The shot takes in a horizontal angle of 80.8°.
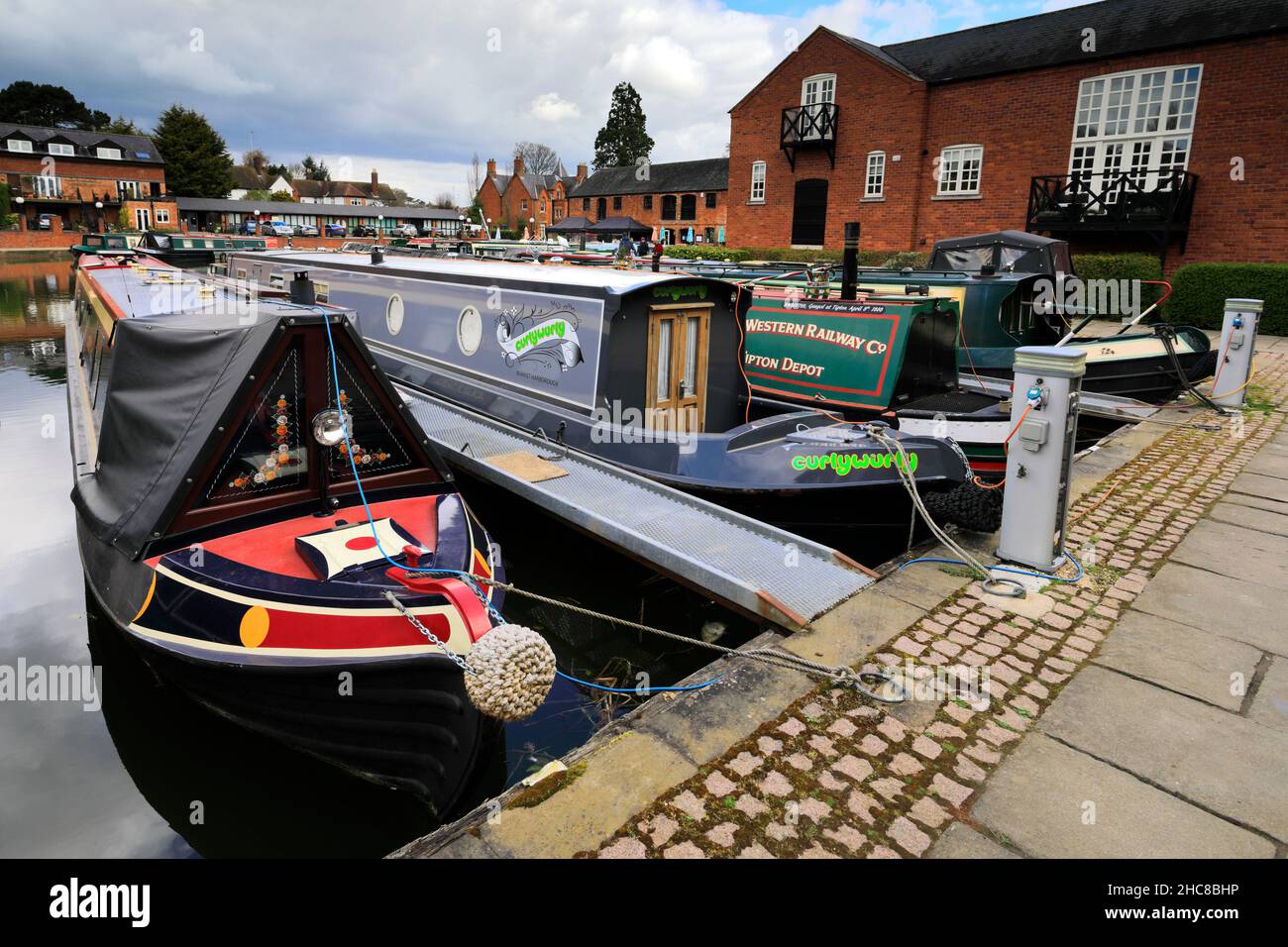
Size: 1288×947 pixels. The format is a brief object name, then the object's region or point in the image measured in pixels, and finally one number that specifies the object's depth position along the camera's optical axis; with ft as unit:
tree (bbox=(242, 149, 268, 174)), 343.87
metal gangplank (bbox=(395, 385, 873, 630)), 16.07
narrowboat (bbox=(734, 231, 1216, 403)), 35.04
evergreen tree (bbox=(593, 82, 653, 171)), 228.63
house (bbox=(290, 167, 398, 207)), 315.78
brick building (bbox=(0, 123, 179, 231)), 190.39
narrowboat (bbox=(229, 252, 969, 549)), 20.93
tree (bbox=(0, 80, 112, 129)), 258.16
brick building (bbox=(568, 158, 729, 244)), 152.05
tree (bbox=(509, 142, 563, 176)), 296.51
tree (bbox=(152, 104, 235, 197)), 218.79
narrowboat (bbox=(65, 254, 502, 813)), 11.89
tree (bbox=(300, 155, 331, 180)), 363.97
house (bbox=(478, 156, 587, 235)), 230.89
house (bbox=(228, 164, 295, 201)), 288.20
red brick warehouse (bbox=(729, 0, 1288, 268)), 61.72
